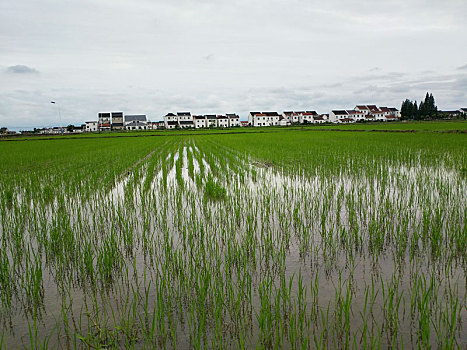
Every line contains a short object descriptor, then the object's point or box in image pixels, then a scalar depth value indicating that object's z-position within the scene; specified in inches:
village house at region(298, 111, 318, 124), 4141.2
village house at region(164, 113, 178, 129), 4055.1
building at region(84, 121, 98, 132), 3932.1
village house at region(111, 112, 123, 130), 3946.9
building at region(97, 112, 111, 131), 3841.0
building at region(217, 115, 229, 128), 4045.3
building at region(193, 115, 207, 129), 4040.4
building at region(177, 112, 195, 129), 4008.4
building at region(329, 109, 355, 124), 4028.1
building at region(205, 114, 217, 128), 4002.2
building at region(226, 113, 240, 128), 4156.0
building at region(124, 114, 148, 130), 3738.2
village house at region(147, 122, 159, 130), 3957.2
